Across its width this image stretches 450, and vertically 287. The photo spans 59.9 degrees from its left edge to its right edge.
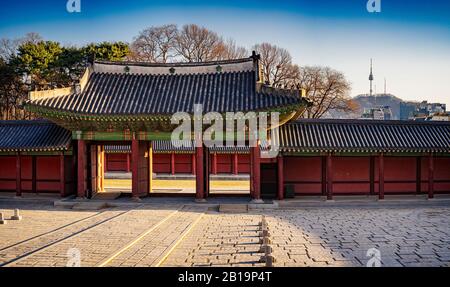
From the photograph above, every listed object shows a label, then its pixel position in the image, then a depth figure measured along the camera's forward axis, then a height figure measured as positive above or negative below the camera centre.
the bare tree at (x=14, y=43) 48.75 +12.45
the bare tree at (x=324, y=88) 55.88 +7.61
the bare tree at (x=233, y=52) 56.38 +13.09
